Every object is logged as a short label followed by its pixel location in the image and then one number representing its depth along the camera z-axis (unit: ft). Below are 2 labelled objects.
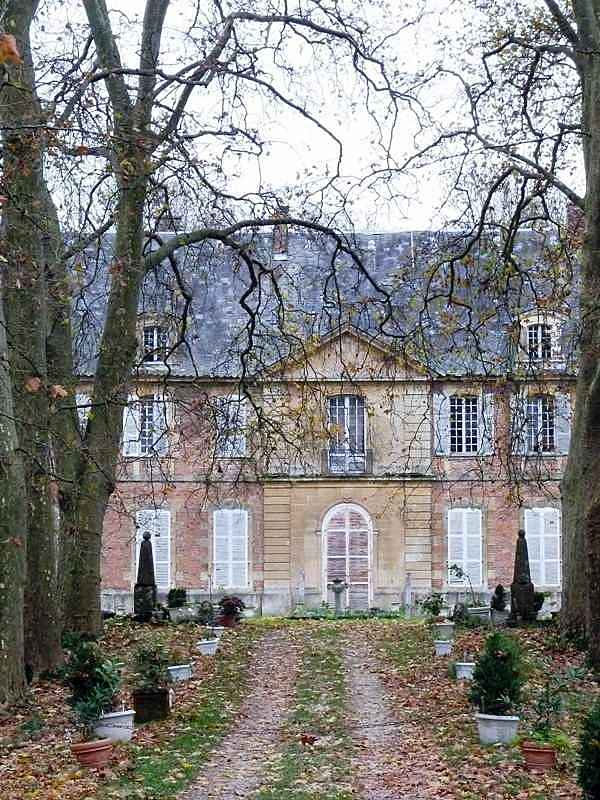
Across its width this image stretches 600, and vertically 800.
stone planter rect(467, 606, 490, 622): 75.98
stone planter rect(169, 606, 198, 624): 77.06
